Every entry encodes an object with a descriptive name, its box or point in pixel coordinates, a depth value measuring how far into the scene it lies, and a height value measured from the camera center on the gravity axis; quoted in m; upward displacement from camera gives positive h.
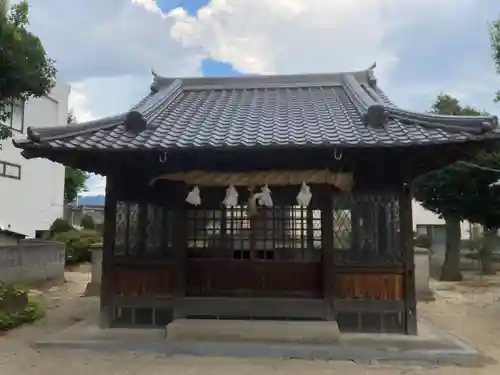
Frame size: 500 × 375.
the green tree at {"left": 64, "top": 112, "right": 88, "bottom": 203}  33.25 +3.51
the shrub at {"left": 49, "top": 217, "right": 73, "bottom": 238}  21.02 +0.24
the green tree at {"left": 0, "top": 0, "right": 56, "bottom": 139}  8.81 +3.28
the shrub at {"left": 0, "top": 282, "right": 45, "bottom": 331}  8.91 -1.47
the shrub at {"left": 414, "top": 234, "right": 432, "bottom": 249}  21.89 -0.29
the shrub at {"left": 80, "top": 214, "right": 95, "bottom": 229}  24.34 +0.49
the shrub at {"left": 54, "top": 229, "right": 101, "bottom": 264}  19.62 -0.51
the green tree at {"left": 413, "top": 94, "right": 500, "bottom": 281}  15.87 +1.39
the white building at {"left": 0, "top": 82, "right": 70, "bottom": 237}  18.89 +2.28
